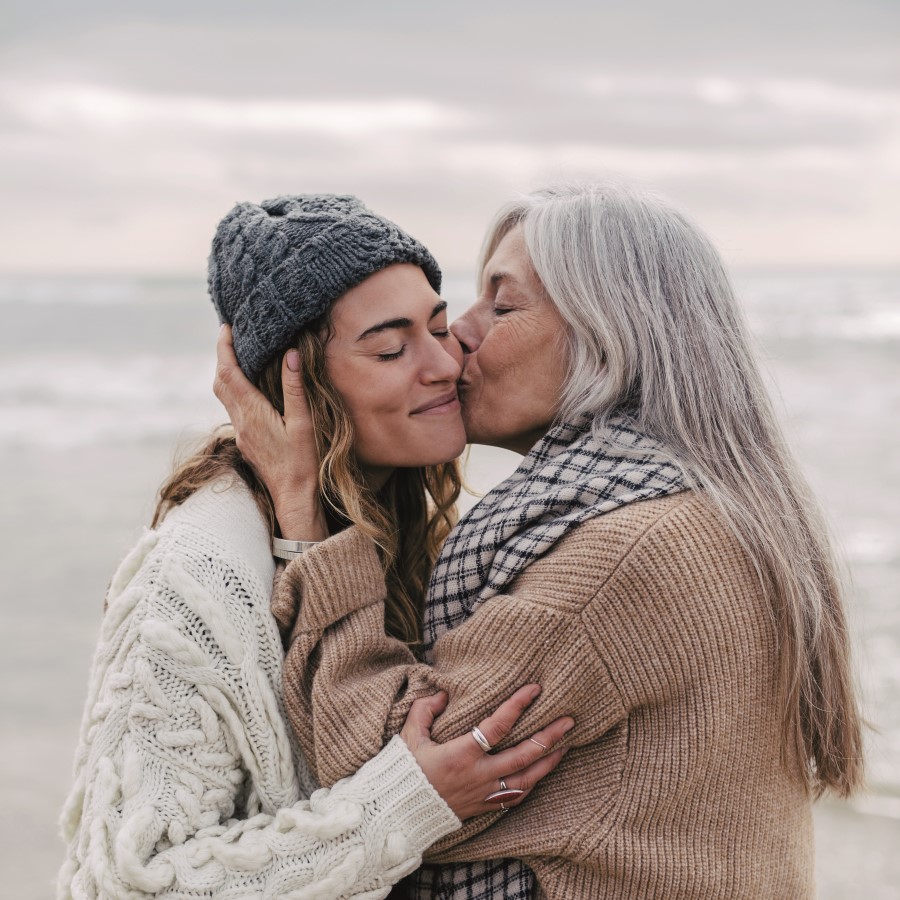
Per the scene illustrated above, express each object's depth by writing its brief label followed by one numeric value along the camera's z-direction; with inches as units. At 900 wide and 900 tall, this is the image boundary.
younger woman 80.4
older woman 81.3
